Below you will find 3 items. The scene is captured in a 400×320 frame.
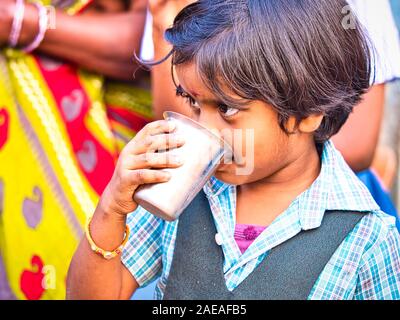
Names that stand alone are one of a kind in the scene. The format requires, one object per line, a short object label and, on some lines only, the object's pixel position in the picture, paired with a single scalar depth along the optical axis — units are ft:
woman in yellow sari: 7.66
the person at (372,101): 7.04
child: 5.09
